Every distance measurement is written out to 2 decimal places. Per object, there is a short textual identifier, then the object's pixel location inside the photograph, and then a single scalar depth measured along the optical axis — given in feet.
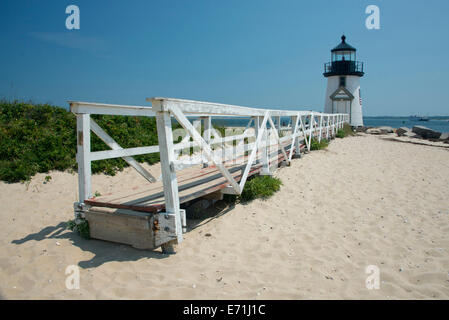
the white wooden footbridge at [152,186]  10.02
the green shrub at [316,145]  34.60
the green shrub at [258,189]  16.98
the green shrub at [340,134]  56.34
